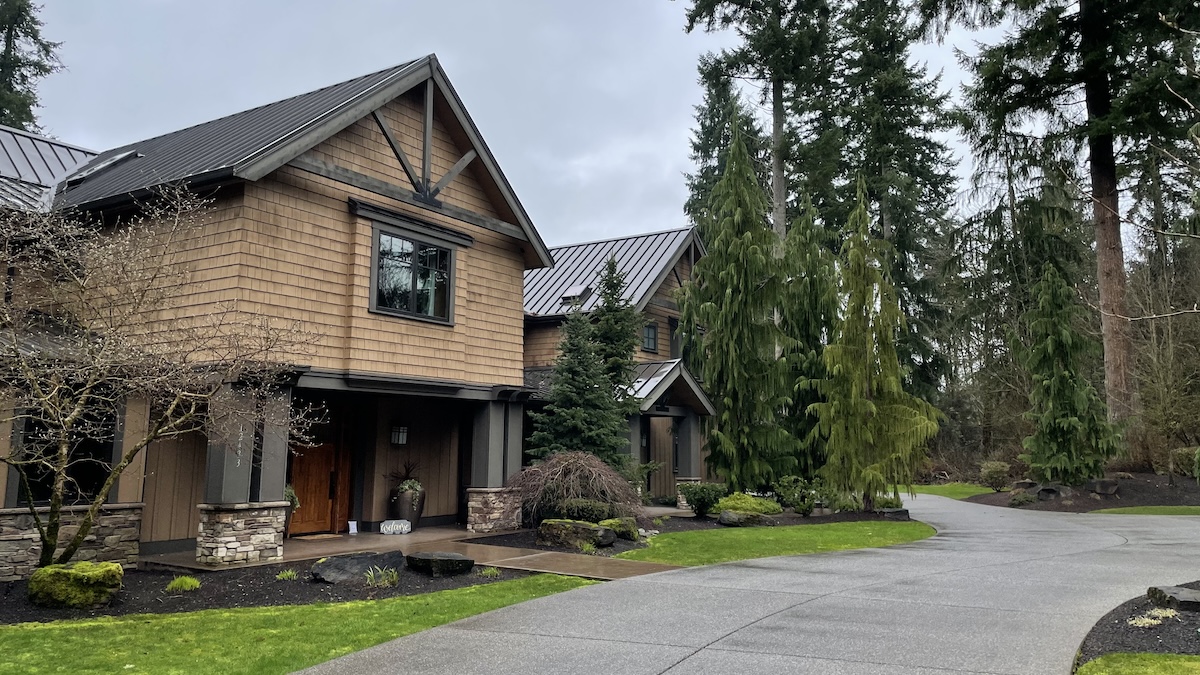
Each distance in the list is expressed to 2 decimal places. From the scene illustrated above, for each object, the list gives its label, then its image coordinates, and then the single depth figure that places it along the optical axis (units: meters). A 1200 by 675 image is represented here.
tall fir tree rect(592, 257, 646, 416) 17.72
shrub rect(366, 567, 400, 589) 9.56
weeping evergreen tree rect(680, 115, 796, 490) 19.52
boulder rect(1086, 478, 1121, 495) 23.16
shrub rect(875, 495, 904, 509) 19.22
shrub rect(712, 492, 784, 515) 17.62
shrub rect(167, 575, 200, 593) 9.25
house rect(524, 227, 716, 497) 20.16
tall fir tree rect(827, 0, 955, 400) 30.88
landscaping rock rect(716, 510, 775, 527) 16.80
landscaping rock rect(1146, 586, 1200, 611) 7.26
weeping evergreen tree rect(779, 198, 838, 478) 20.42
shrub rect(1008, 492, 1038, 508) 24.05
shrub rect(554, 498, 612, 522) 13.95
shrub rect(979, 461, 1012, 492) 28.95
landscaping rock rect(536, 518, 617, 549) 12.79
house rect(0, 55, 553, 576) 11.73
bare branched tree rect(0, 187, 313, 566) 8.75
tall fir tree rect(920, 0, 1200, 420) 21.80
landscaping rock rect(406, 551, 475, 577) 10.20
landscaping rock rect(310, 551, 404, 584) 9.77
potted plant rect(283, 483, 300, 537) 13.04
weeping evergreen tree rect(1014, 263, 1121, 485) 22.83
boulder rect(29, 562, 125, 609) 8.23
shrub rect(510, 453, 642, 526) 14.48
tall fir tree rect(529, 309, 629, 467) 16.05
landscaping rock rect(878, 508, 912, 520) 18.79
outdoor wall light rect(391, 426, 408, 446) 15.81
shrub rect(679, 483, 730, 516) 18.05
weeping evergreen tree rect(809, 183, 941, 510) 18.66
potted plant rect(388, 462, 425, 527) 15.32
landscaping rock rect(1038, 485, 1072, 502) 23.34
